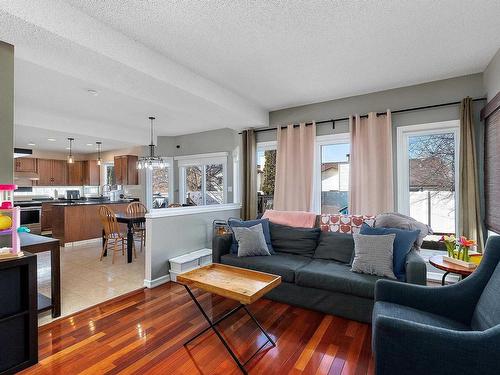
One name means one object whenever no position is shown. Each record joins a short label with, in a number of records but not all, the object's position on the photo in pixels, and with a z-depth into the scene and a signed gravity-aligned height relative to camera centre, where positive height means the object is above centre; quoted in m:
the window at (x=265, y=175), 5.21 +0.29
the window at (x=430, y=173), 3.69 +0.22
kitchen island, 5.68 -0.67
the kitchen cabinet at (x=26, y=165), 7.41 +0.75
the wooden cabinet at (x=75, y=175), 8.52 +0.49
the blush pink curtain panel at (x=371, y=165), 3.88 +0.35
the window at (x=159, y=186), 6.92 +0.12
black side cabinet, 1.93 -0.90
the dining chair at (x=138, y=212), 5.04 -0.41
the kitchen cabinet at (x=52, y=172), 7.90 +0.57
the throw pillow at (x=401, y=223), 2.85 -0.38
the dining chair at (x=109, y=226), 4.59 -0.60
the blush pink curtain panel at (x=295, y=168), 4.52 +0.37
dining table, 4.43 -0.52
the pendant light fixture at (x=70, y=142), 6.13 +1.18
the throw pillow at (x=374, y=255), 2.63 -0.67
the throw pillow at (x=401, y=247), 2.65 -0.58
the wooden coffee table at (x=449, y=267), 2.39 -0.72
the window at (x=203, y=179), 6.13 +0.28
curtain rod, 3.53 +1.11
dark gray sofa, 2.56 -0.90
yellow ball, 1.97 -0.23
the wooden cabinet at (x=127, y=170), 7.16 +0.55
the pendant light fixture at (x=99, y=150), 6.77 +1.20
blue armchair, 1.24 -0.76
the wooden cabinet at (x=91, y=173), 8.34 +0.56
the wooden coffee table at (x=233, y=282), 2.05 -0.80
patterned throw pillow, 3.35 -0.42
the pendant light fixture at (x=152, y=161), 5.25 +0.58
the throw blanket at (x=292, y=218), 3.69 -0.40
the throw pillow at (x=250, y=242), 3.39 -0.66
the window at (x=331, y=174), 4.46 +0.25
